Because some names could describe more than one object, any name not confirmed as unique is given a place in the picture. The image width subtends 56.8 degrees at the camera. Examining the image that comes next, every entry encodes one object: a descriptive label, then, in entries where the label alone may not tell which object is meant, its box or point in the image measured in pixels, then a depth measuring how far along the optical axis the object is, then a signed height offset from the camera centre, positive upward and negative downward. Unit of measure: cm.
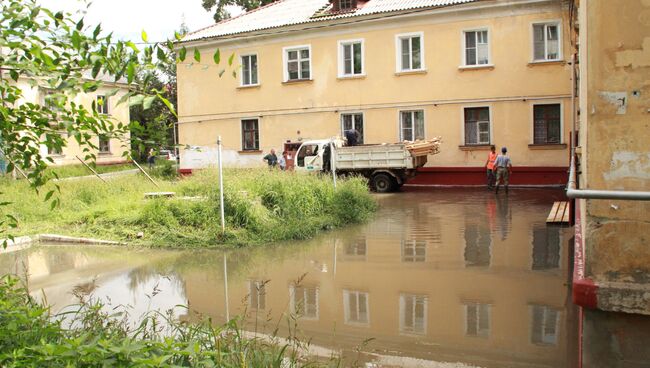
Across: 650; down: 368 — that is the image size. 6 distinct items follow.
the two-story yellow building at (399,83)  2189 +231
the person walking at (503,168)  1988 -107
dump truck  2098 -72
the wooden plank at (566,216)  1228 -173
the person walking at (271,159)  2469 -68
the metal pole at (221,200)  1125 -107
